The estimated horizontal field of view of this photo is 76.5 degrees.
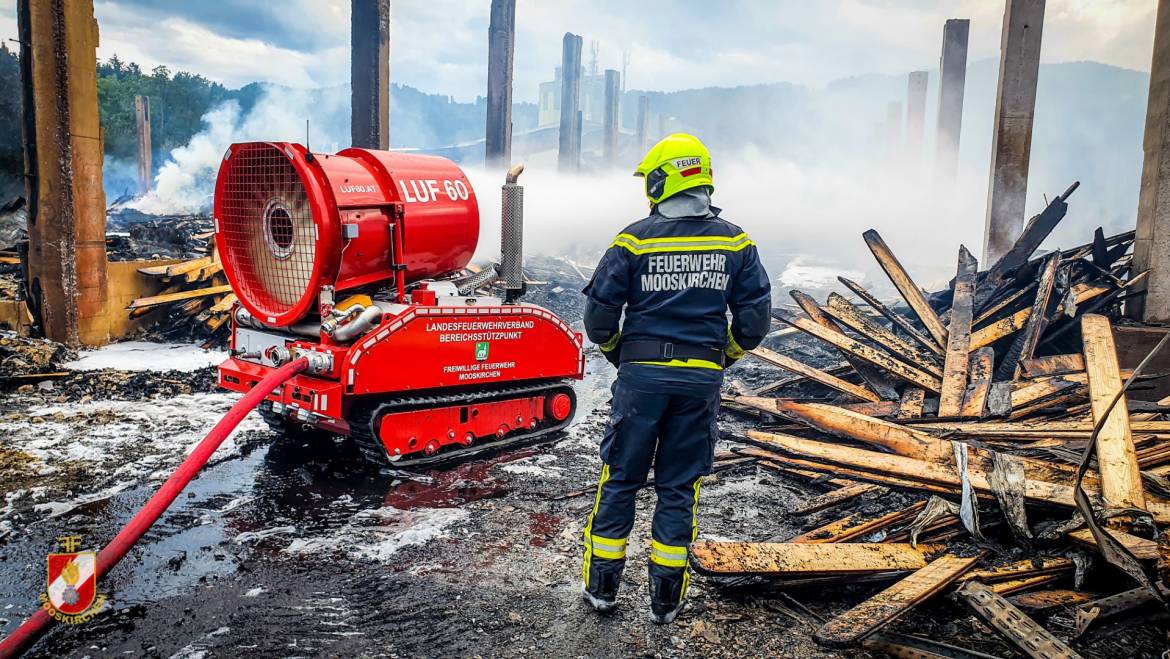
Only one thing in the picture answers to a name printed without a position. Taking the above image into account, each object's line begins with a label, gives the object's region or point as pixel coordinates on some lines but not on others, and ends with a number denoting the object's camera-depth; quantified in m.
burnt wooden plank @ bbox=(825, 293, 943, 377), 6.22
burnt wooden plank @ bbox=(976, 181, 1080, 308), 7.30
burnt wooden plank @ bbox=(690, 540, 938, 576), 3.21
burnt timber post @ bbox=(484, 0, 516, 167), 12.29
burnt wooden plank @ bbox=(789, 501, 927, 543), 3.68
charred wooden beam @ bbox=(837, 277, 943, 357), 6.43
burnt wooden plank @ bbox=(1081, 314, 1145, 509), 3.59
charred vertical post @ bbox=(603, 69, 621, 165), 24.78
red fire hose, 2.54
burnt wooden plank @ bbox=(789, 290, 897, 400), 6.15
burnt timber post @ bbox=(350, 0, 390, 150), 9.09
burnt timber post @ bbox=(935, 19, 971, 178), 13.38
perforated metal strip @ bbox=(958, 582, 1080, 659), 2.59
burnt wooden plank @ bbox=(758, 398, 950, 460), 4.53
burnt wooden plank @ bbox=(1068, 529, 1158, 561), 3.02
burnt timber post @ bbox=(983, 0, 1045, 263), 8.84
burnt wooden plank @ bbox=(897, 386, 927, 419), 5.57
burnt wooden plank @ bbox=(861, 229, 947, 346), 6.54
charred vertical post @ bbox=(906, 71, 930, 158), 17.62
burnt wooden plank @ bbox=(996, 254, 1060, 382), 6.08
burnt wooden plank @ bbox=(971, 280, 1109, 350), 6.27
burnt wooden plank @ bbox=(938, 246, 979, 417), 5.57
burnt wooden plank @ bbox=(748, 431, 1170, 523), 3.55
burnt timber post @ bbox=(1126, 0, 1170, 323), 6.40
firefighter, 3.09
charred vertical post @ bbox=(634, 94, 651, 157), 26.36
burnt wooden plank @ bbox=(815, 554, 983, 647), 2.72
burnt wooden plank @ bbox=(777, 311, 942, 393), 5.95
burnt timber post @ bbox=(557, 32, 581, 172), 21.86
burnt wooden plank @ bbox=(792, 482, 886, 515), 4.28
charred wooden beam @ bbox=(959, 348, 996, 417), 5.37
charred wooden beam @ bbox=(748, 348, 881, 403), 6.30
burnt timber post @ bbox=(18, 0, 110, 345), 7.48
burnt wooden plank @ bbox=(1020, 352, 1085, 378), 5.85
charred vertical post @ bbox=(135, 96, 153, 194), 21.88
